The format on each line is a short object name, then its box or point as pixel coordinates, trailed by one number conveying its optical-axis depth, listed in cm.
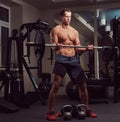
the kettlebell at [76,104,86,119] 359
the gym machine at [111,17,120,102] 560
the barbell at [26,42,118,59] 353
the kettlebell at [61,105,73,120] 356
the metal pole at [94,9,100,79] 740
